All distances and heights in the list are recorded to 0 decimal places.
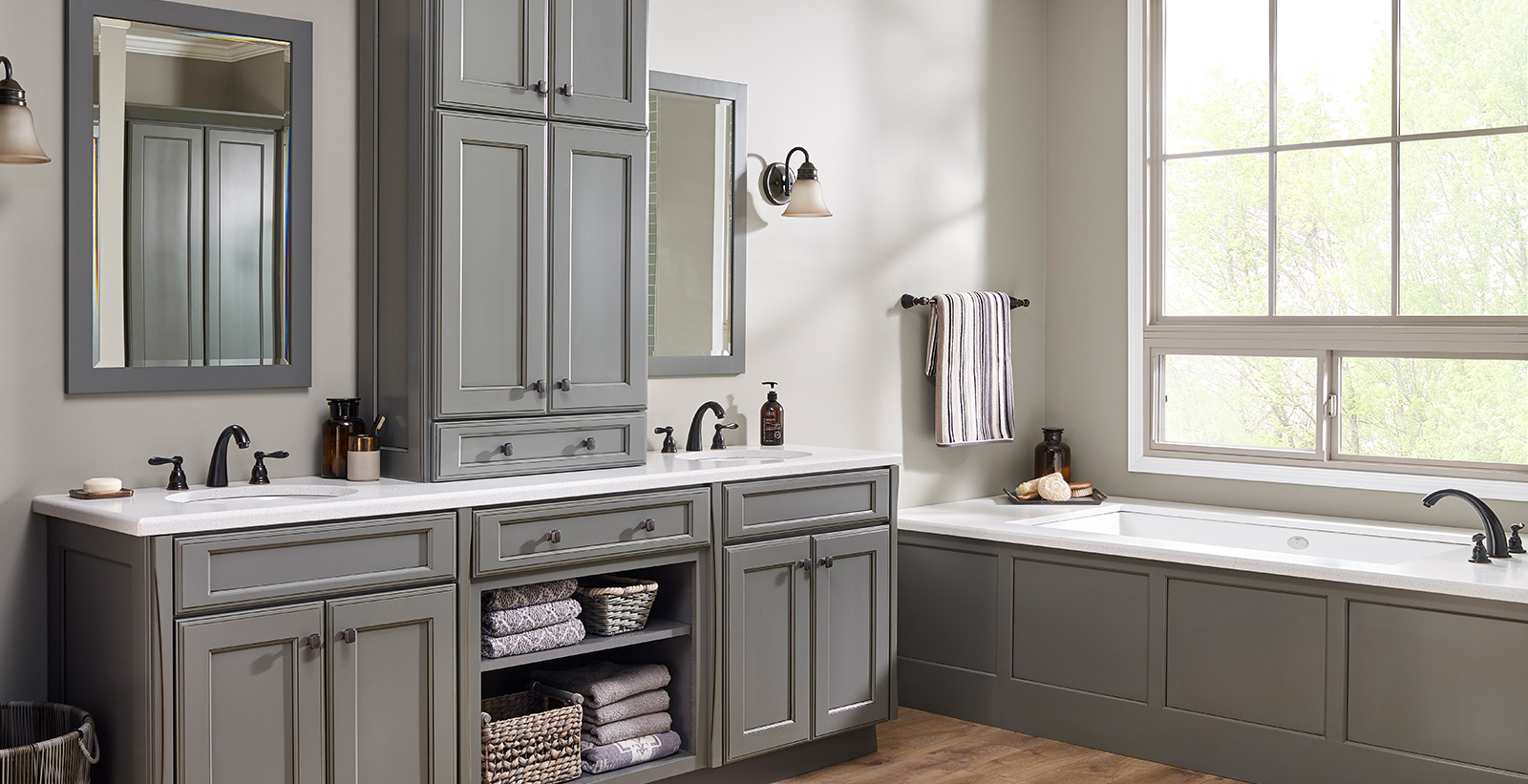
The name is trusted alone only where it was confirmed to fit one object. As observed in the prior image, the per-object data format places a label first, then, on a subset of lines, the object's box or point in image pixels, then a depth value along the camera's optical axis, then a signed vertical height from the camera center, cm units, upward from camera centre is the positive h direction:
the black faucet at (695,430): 375 -16
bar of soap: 261 -23
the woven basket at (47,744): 232 -73
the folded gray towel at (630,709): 315 -86
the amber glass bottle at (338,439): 301 -16
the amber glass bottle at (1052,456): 492 -31
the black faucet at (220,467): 282 -21
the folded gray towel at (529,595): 294 -53
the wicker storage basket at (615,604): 313 -58
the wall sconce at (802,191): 392 +60
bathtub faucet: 357 -43
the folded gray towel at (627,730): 314 -91
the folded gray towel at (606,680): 317 -80
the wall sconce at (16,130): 247 +49
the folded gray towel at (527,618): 290 -58
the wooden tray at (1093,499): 471 -47
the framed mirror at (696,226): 372 +47
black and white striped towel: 453 +4
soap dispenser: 395 -15
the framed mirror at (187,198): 271 +41
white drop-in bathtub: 334 -52
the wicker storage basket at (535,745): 293 -89
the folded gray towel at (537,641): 290 -63
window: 416 +52
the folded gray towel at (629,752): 311 -97
